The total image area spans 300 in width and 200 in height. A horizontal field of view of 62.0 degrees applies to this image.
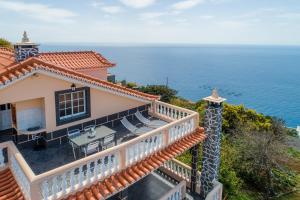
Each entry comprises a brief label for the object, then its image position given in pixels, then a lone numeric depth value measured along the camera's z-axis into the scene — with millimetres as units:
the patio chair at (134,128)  12988
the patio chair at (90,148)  10386
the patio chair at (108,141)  11384
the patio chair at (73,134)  11011
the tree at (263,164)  24188
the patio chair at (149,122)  14078
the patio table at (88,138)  10422
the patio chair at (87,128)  12219
